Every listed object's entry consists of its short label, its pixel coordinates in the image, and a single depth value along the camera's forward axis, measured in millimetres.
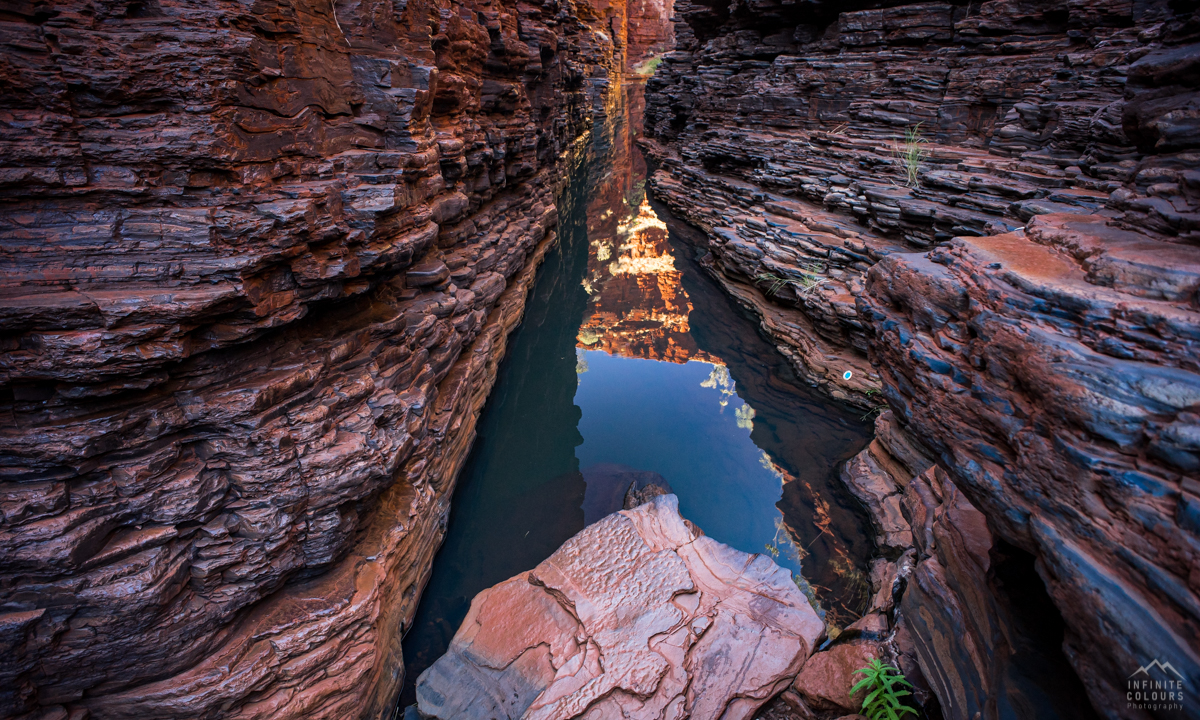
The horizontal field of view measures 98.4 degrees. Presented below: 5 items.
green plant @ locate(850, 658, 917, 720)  3160
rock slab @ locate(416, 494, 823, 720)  3447
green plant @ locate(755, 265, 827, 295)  8373
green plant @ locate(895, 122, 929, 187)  8641
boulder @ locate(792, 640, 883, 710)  3375
